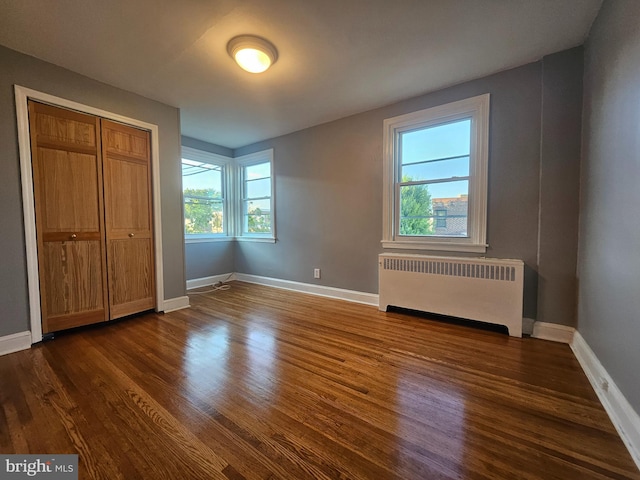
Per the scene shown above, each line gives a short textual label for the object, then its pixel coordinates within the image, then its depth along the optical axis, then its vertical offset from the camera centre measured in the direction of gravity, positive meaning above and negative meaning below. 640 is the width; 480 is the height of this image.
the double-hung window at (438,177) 2.60 +0.55
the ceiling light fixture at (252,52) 1.99 +1.41
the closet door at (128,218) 2.68 +0.12
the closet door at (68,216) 2.28 +0.12
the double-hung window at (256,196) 4.41 +0.58
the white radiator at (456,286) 2.35 -0.60
